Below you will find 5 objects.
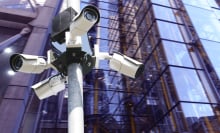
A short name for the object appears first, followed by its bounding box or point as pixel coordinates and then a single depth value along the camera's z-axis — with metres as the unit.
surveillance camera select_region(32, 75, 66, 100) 2.41
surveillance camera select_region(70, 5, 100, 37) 1.96
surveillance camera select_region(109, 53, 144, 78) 2.38
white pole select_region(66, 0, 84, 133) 1.86
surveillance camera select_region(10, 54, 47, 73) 2.32
